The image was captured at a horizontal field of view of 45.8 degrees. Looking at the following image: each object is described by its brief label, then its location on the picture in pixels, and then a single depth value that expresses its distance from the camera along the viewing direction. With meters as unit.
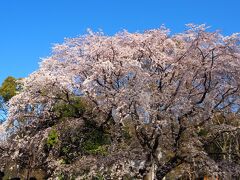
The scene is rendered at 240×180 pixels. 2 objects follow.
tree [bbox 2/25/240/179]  8.46
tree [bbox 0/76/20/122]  18.35
